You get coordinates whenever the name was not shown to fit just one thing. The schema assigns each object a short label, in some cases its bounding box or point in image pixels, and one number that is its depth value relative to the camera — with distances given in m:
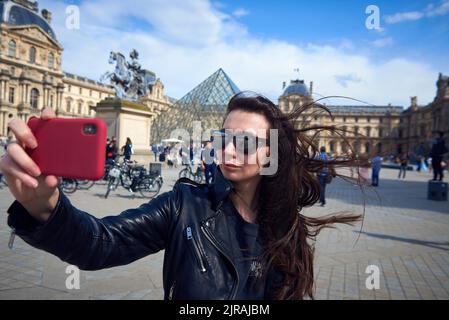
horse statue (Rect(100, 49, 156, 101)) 17.80
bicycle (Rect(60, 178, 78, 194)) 9.16
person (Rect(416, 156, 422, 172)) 33.34
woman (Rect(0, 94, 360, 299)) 1.01
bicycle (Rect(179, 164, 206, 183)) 13.47
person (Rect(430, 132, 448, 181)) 12.37
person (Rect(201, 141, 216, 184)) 10.76
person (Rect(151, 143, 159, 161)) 26.11
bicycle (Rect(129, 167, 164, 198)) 9.37
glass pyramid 34.16
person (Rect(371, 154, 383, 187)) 14.61
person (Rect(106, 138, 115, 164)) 10.67
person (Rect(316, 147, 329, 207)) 8.54
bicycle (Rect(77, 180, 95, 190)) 10.34
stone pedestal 15.52
